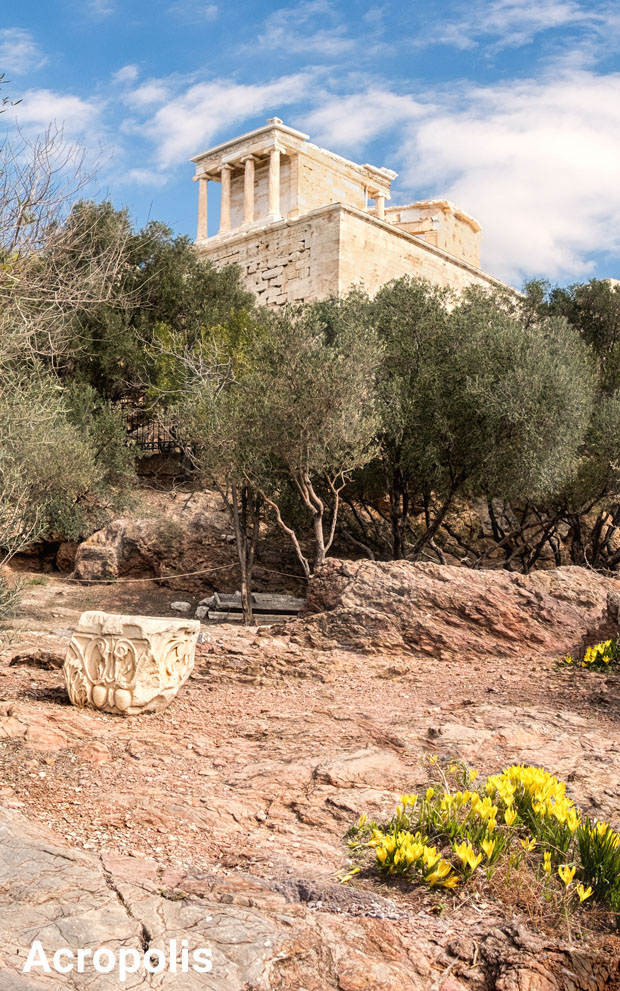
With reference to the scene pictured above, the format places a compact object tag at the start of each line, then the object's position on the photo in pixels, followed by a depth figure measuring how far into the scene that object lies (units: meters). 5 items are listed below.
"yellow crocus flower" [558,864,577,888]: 3.28
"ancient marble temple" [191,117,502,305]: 24.50
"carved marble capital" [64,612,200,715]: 5.96
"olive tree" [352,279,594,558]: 14.05
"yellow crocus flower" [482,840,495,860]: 3.50
